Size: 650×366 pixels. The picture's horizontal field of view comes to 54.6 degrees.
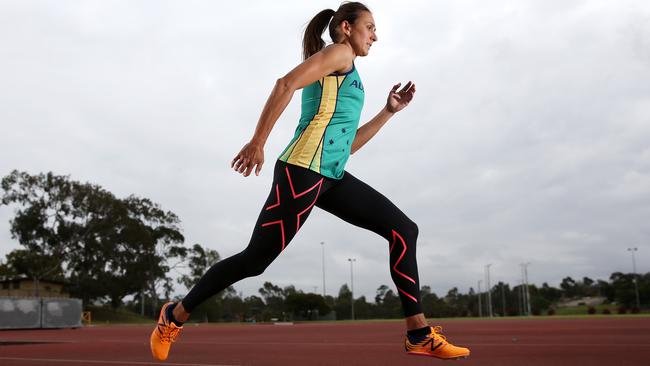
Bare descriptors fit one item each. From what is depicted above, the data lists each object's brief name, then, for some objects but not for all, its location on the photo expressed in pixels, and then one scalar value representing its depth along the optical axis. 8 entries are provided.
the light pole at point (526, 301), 62.04
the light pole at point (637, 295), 59.58
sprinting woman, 3.10
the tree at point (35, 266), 44.91
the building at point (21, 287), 40.91
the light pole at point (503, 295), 82.55
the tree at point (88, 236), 46.28
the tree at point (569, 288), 90.27
